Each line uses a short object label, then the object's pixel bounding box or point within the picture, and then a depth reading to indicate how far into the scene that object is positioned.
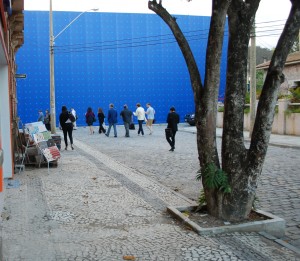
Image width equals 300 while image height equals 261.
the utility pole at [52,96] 23.84
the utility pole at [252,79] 18.48
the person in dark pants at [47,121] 25.92
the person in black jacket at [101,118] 24.62
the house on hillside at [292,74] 24.94
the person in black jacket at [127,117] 22.23
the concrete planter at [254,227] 5.44
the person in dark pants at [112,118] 22.42
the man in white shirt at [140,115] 23.16
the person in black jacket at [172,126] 15.27
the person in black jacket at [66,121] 14.86
